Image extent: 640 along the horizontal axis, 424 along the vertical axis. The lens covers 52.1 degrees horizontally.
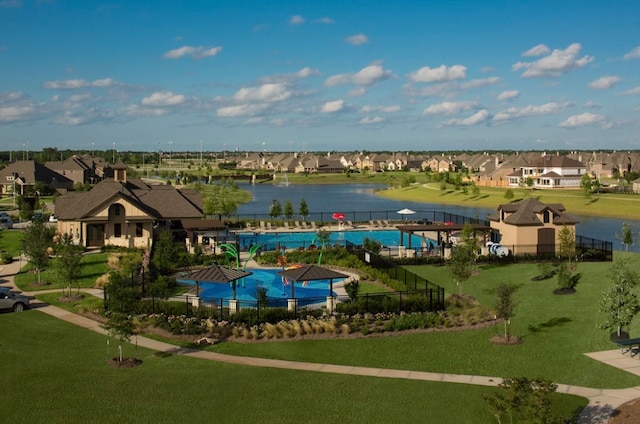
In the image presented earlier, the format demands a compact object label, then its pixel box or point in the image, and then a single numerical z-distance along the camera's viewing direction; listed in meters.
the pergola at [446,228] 50.91
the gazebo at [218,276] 30.09
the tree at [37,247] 37.47
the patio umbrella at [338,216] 66.44
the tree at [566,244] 42.37
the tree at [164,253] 42.41
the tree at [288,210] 74.69
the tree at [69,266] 33.72
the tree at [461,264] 33.69
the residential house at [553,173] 129.38
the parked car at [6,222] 62.34
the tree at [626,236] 50.00
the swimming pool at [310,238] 57.32
